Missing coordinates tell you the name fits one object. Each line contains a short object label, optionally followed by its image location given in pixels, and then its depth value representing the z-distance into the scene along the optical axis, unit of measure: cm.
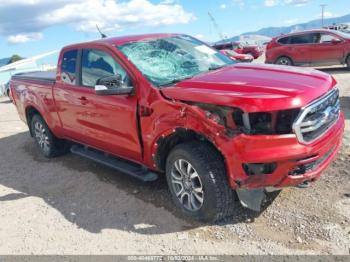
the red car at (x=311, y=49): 1446
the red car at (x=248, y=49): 2583
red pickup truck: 338
